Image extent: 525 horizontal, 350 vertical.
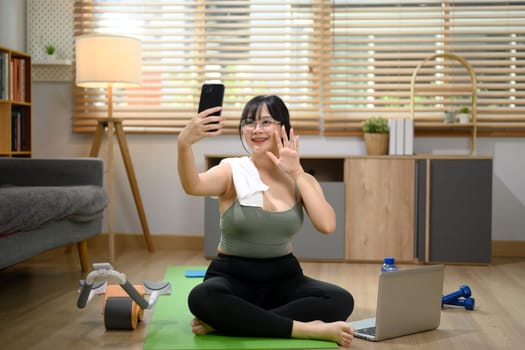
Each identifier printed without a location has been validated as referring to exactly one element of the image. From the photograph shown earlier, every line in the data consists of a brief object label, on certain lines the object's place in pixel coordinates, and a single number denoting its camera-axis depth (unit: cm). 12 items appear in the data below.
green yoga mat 243
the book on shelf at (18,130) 449
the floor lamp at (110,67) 431
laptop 256
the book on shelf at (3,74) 430
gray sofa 303
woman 249
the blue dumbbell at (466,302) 314
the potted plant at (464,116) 463
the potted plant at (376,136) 456
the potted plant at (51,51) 489
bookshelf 432
